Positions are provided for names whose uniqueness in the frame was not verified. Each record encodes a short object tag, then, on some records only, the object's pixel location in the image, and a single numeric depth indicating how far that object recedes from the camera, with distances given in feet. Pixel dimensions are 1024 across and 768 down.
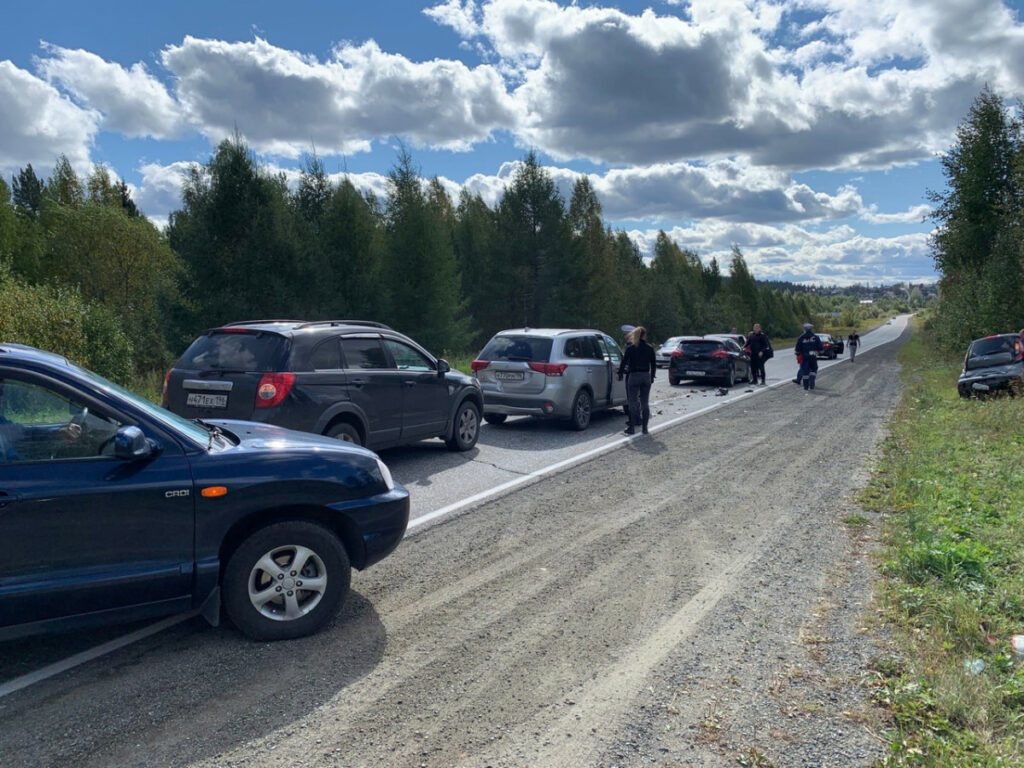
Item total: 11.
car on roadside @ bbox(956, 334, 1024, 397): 52.66
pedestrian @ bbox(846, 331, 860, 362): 129.29
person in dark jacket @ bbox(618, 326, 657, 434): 40.22
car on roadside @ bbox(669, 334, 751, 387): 70.44
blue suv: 11.75
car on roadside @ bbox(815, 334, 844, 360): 142.84
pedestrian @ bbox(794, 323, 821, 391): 67.62
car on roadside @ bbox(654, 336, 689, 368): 102.99
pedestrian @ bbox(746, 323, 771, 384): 74.38
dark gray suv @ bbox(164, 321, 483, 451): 24.91
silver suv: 39.78
